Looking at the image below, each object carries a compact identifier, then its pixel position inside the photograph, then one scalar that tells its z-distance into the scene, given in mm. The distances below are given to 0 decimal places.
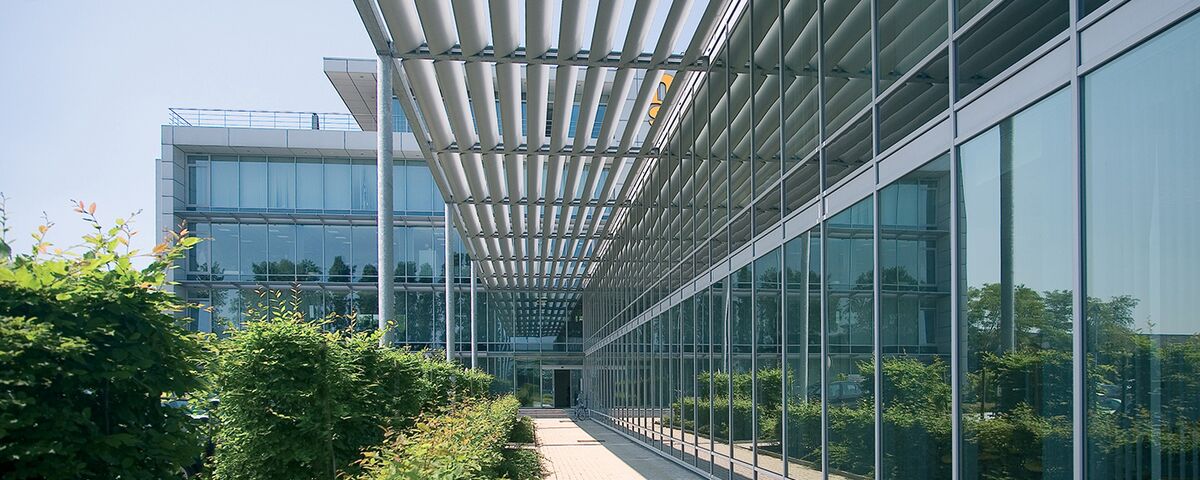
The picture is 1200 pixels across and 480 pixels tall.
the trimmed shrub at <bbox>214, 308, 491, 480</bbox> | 8141
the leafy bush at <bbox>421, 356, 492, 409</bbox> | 15383
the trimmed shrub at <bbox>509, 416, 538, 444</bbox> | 21423
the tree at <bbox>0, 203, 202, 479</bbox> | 3973
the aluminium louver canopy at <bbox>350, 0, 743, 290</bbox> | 11625
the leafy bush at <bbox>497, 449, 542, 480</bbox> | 12612
